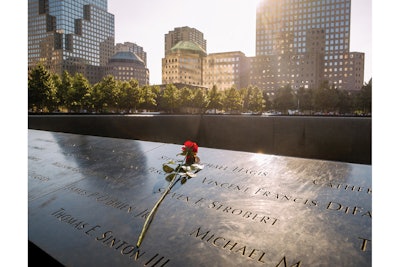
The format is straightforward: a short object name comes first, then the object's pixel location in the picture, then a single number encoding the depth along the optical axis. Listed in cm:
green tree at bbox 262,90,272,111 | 7728
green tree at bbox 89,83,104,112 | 4919
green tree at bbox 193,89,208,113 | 6284
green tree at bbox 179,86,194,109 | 6250
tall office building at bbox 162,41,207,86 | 15125
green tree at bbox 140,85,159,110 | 5694
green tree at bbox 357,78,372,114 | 5640
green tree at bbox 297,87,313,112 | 6694
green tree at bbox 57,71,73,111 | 4645
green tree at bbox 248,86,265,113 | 6775
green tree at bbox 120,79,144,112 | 5178
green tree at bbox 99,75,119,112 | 4919
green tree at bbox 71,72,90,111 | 4641
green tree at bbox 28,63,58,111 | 3794
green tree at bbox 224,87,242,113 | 6594
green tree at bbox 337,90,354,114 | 6265
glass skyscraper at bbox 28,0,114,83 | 15238
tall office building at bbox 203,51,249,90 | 15250
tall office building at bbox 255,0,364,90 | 13450
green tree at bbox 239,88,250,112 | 6938
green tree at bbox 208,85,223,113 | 6506
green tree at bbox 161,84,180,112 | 6181
